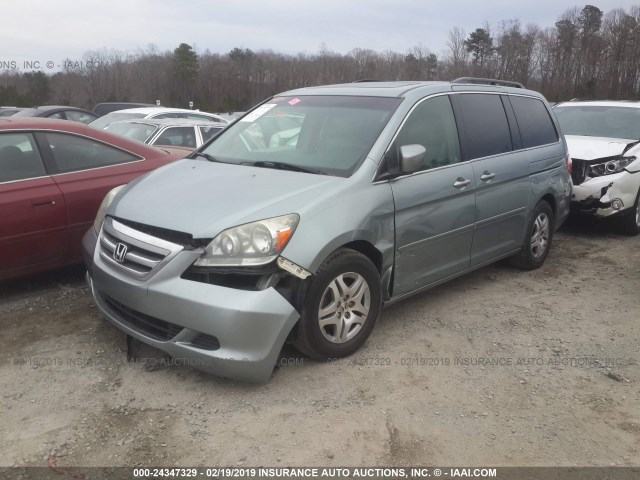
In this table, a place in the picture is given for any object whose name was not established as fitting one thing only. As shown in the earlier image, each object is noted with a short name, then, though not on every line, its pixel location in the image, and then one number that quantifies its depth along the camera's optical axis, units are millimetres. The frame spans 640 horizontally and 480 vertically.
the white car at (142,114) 9930
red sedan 4270
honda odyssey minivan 3090
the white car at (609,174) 6859
